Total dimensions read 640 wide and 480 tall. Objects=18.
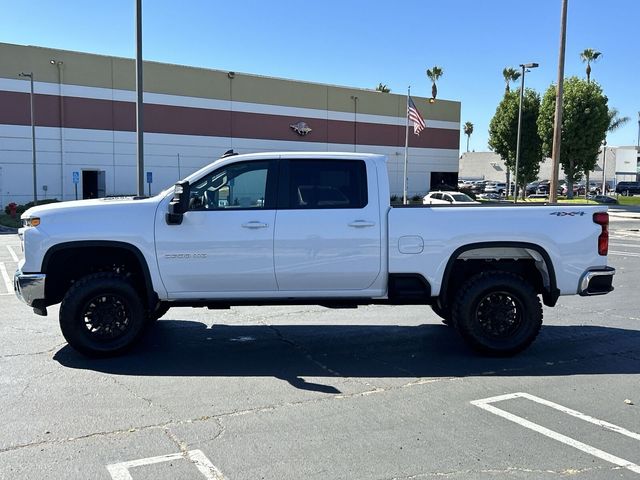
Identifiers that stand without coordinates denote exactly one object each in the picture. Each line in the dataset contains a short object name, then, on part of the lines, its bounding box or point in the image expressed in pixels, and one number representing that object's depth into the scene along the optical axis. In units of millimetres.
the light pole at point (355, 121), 49375
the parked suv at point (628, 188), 69312
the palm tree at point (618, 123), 81375
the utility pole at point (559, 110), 21078
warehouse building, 35844
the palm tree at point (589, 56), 76875
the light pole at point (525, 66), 34788
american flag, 31609
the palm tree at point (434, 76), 76125
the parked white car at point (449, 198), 29391
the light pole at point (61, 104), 36719
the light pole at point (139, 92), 14711
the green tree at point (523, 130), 47644
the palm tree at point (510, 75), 77500
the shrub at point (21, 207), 31733
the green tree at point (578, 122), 41812
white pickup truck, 5699
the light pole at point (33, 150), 32125
